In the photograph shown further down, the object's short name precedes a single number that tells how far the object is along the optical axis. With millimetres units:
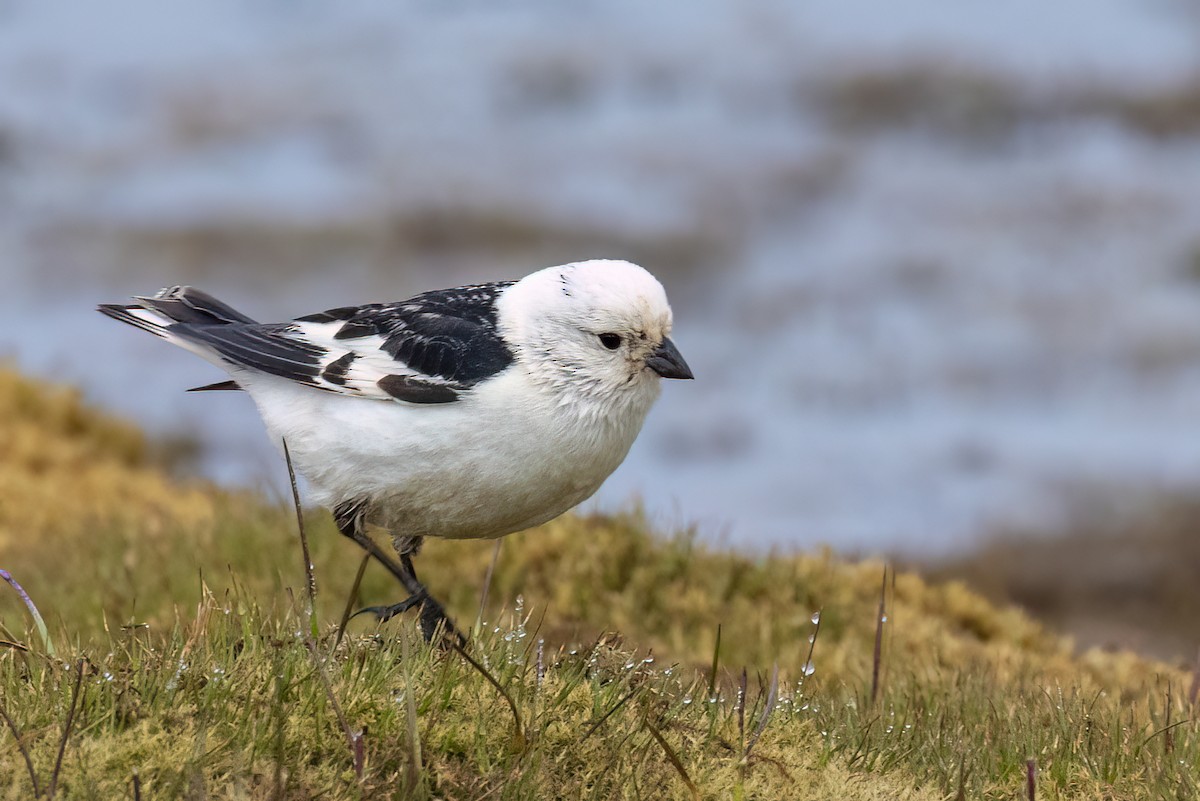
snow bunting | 9758
